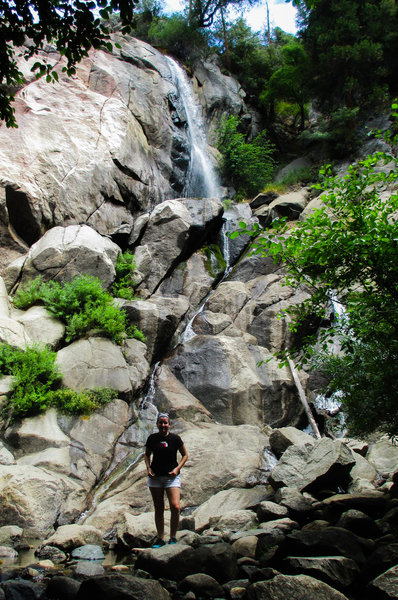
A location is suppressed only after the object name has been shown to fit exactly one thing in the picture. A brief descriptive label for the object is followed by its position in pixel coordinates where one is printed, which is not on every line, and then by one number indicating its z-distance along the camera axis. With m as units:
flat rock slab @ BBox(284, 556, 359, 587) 3.91
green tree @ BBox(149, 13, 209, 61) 30.23
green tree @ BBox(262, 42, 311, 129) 26.92
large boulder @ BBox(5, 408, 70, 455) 9.01
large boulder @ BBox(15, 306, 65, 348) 11.27
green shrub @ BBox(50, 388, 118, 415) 10.08
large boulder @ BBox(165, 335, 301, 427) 11.95
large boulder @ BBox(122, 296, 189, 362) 13.24
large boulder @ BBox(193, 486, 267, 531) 7.16
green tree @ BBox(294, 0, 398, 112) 23.91
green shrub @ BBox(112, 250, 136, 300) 15.08
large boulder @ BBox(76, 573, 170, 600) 3.74
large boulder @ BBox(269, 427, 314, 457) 9.63
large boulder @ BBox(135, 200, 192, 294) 16.81
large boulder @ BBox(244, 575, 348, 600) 3.46
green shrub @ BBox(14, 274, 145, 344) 12.08
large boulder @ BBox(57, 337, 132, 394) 10.76
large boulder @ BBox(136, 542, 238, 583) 4.70
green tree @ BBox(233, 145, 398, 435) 5.11
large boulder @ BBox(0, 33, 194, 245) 15.09
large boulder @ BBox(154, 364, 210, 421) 11.43
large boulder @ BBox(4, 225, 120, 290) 13.17
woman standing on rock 6.09
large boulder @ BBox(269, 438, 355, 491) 7.62
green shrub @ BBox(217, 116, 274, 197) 26.16
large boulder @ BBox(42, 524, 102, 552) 6.43
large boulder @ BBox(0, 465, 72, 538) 7.16
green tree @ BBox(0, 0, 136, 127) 4.75
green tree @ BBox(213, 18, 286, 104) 33.28
